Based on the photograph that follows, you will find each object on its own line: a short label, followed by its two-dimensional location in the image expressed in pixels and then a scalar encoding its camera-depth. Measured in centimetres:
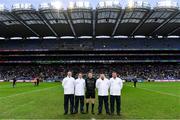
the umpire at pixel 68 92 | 670
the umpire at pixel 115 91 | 662
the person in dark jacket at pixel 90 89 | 682
